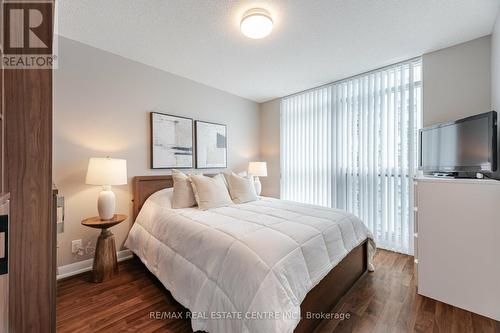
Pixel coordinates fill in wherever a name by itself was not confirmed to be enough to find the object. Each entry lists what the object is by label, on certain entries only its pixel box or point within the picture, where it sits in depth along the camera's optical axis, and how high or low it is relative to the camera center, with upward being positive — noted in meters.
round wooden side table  2.15 -0.87
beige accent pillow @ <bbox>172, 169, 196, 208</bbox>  2.45 -0.30
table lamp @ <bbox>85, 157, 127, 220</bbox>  2.12 -0.10
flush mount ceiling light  1.82 +1.24
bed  1.22 -0.68
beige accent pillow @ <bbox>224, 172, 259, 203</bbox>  2.80 -0.29
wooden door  0.97 -0.09
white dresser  1.66 -0.63
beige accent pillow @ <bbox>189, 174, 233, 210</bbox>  2.44 -0.30
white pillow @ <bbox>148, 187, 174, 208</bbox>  2.48 -0.37
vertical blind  2.79 +0.30
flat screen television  1.77 +0.20
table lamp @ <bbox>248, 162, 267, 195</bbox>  3.88 -0.04
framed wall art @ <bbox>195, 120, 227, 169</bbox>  3.42 +0.36
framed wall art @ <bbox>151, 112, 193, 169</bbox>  2.92 +0.36
